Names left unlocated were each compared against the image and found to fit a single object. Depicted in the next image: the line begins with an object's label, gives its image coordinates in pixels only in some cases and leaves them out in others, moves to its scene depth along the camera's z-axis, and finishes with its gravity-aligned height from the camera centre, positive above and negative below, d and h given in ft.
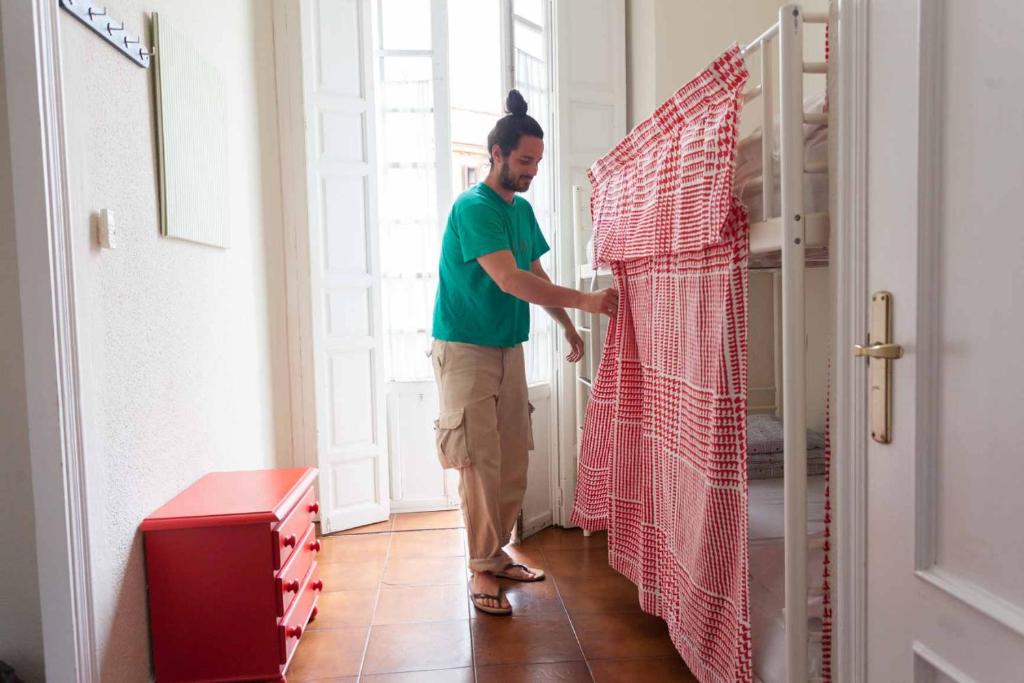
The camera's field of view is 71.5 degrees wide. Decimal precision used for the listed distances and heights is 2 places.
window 11.32 +2.42
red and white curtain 5.09 -0.65
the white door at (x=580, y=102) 10.40 +2.98
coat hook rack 5.17 +2.27
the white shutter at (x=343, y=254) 10.88 +0.88
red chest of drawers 6.06 -2.39
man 7.79 -0.28
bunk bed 4.34 +0.34
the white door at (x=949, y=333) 2.92 -0.18
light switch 5.46 +0.68
